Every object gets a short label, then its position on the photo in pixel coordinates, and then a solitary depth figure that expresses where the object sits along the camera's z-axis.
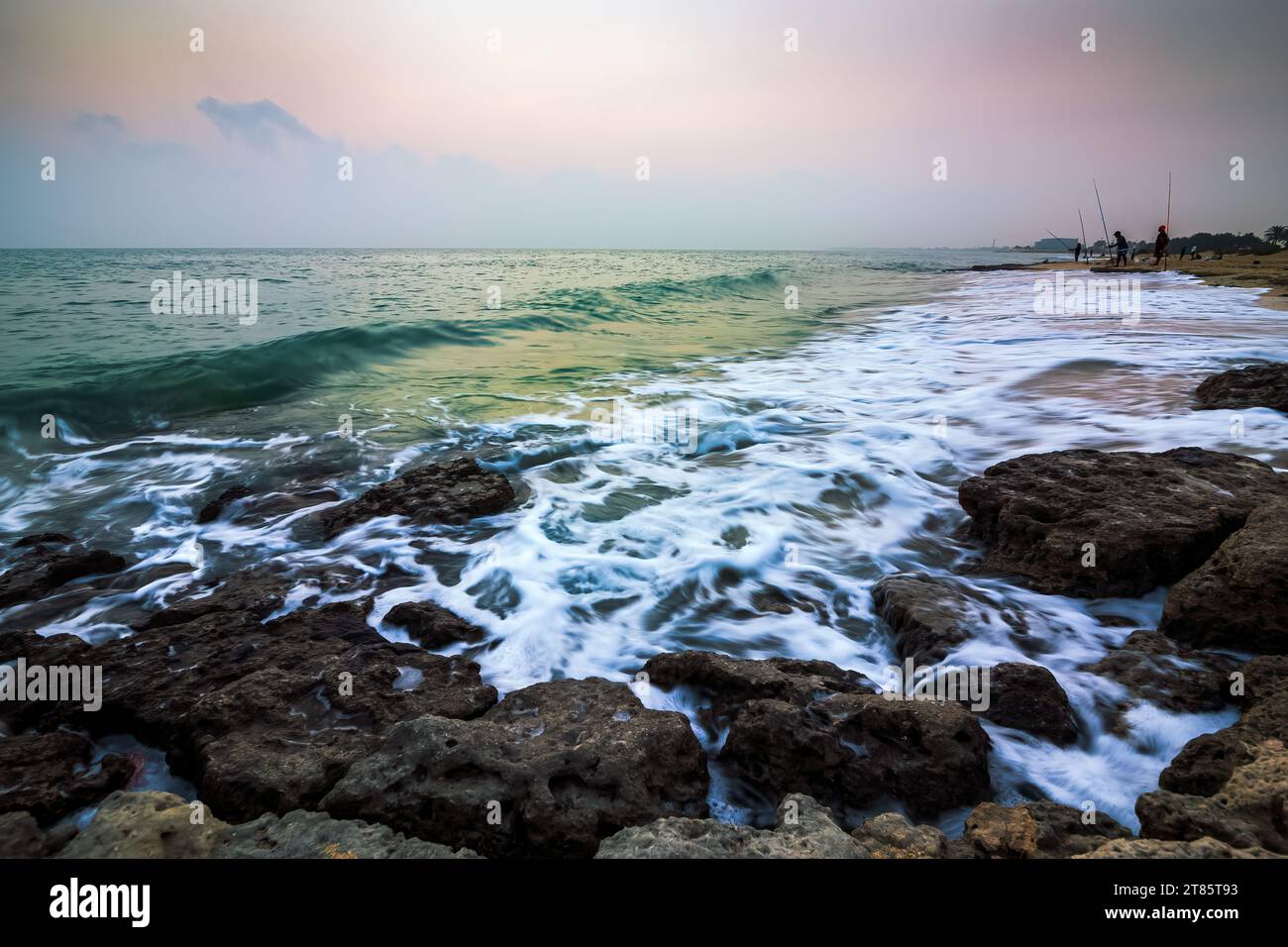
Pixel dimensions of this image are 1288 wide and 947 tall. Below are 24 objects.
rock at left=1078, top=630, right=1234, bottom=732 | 2.71
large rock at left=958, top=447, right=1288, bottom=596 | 3.68
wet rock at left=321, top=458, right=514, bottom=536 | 5.37
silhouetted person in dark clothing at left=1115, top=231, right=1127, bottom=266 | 31.70
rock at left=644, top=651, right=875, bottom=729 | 2.86
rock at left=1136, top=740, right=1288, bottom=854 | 1.78
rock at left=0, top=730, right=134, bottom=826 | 2.33
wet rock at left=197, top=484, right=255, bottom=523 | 5.62
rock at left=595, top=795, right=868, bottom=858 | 1.79
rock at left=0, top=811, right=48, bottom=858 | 1.99
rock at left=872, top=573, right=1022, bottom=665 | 3.36
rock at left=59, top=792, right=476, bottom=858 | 1.86
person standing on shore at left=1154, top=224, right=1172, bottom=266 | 29.40
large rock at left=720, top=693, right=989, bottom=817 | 2.39
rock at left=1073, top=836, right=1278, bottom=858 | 1.65
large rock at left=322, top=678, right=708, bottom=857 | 2.07
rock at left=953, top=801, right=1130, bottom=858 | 1.87
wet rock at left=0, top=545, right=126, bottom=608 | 4.25
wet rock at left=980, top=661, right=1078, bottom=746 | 2.73
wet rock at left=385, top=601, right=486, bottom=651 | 3.69
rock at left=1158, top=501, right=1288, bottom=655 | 2.93
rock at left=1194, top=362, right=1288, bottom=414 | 6.40
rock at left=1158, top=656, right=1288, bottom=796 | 2.14
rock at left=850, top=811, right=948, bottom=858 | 1.81
